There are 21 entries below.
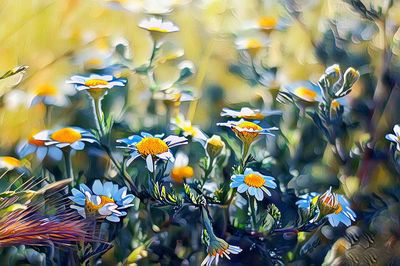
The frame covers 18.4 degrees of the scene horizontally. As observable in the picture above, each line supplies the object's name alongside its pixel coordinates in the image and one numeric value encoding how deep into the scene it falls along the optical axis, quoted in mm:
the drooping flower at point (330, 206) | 626
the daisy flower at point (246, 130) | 618
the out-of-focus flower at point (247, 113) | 636
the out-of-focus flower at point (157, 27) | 627
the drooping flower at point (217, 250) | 619
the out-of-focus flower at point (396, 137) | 640
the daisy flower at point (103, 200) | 612
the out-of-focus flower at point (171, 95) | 636
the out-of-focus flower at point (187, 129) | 634
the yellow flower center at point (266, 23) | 646
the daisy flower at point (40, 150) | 618
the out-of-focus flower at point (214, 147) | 626
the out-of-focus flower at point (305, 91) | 644
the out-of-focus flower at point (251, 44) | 644
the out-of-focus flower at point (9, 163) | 618
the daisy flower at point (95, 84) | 613
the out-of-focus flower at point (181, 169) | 634
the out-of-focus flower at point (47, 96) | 625
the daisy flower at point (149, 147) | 611
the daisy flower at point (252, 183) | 618
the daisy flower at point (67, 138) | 615
